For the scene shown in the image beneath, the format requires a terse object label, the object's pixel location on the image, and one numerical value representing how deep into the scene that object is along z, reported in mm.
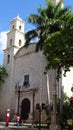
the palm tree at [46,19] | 11201
